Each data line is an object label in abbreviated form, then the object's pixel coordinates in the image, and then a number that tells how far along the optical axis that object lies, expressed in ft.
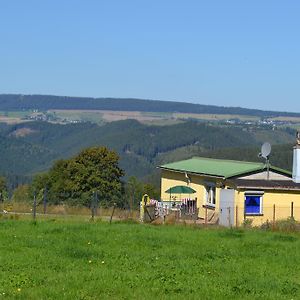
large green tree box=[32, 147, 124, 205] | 220.64
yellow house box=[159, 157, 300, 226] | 125.39
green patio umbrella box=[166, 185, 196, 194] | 135.85
